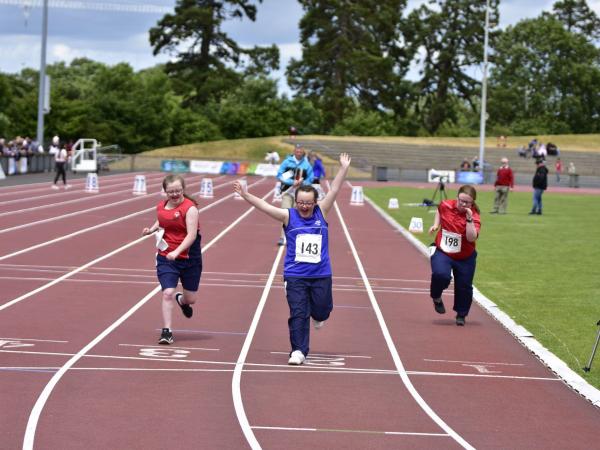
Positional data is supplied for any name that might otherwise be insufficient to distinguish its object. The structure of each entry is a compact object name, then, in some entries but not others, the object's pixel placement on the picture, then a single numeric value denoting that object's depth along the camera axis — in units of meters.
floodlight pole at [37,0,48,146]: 58.78
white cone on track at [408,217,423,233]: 28.41
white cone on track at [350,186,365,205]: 42.75
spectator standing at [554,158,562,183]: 77.06
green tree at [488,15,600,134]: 118.06
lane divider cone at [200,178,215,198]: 43.72
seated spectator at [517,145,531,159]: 92.75
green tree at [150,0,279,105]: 110.19
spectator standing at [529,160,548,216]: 37.22
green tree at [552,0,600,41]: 132.75
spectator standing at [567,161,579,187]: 75.12
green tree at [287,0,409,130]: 112.06
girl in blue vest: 10.45
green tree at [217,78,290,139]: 104.94
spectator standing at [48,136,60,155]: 53.60
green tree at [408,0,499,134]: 117.38
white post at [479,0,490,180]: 72.17
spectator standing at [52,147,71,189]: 43.84
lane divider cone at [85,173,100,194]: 43.91
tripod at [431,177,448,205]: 37.33
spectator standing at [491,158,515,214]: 37.33
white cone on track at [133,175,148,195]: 44.55
